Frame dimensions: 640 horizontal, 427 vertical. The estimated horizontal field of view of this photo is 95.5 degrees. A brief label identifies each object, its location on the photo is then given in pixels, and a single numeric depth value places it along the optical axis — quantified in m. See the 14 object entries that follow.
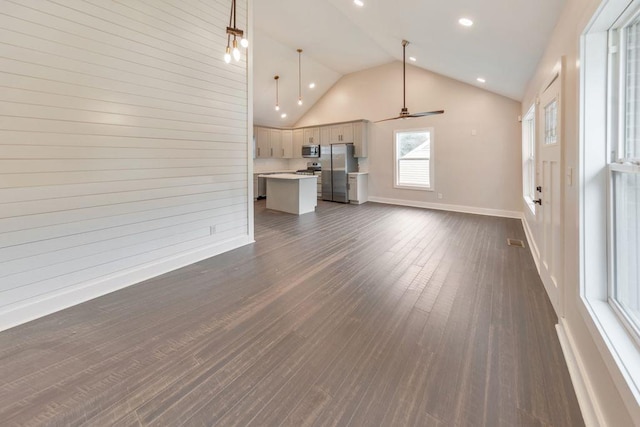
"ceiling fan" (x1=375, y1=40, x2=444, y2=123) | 5.28
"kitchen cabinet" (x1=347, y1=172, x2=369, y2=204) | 8.28
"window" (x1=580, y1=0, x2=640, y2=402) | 1.32
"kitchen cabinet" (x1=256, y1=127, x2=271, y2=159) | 9.21
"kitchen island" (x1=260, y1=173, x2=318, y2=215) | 6.78
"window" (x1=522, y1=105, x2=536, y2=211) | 4.75
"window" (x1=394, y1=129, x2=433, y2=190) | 7.41
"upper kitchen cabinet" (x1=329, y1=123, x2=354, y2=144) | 8.38
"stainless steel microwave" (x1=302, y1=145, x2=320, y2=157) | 9.19
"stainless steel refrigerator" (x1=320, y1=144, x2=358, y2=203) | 8.32
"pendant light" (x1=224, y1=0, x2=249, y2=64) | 2.79
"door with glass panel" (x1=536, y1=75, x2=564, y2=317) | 2.15
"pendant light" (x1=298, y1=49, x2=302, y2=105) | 7.46
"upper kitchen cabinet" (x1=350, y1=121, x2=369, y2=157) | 8.17
